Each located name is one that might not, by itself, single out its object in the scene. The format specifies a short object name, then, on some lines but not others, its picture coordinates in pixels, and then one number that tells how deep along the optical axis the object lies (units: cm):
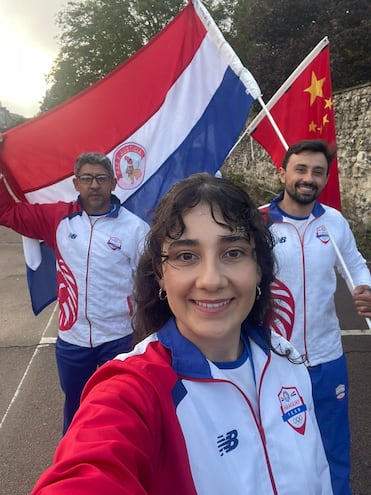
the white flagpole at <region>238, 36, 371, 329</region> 342
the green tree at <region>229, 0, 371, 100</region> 1135
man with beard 254
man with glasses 278
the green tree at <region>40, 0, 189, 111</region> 2711
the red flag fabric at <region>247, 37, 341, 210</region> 342
